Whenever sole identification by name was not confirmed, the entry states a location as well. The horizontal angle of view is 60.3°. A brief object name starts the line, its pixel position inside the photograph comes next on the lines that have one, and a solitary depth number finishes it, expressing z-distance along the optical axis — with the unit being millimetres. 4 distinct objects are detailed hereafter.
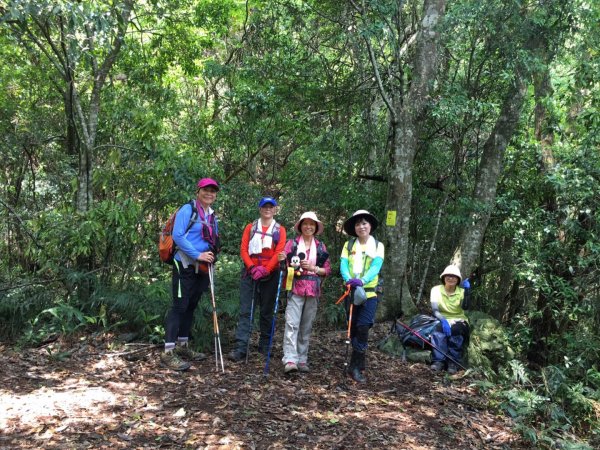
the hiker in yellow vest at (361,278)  5766
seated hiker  6738
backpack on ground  6949
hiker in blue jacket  5676
